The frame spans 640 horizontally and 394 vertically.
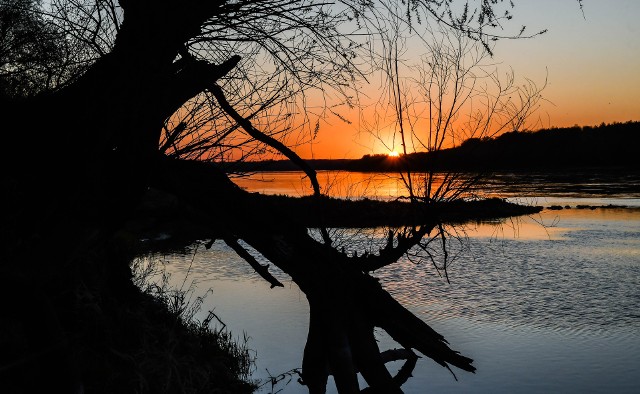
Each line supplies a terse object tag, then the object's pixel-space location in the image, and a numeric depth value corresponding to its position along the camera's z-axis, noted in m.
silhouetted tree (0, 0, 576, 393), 3.30
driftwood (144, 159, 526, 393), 3.48
